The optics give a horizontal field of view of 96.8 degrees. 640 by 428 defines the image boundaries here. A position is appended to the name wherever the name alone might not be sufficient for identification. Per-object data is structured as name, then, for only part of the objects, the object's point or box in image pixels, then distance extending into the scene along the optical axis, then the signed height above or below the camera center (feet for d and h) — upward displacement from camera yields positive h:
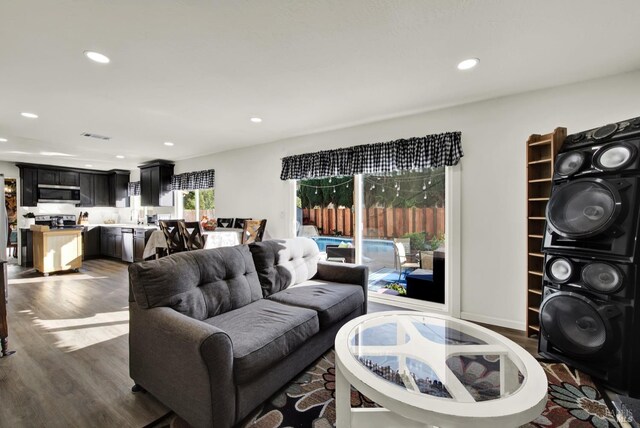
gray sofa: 4.61 -2.31
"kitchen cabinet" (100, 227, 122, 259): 21.21 -2.13
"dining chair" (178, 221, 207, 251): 12.79 -1.04
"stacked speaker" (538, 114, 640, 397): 5.83 -1.02
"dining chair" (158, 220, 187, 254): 12.75 -0.99
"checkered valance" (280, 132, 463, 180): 10.08 +2.29
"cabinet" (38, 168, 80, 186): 20.86 +2.84
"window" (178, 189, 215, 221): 19.16 +0.72
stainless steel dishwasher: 20.11 -2.16
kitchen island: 16.57 -2.13
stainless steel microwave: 20.75 +1.56
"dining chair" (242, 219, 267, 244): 13.92 -0.80
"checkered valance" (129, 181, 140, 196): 23.35 +2.18
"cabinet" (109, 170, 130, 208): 23.85 +2.16
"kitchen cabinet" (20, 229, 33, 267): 18.85 -2.18
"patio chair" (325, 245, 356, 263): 13.28 -1.92
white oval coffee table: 3.42 -2.43
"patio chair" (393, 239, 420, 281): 11.98 -2.01
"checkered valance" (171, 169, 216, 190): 18.28 +2.29
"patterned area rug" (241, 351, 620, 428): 5.20 -3.82
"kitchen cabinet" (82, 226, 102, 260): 21.95 -2.13
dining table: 13.05 -1.25
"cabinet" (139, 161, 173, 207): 20.29 +2.15
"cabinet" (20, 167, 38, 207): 19.99 +1.96
